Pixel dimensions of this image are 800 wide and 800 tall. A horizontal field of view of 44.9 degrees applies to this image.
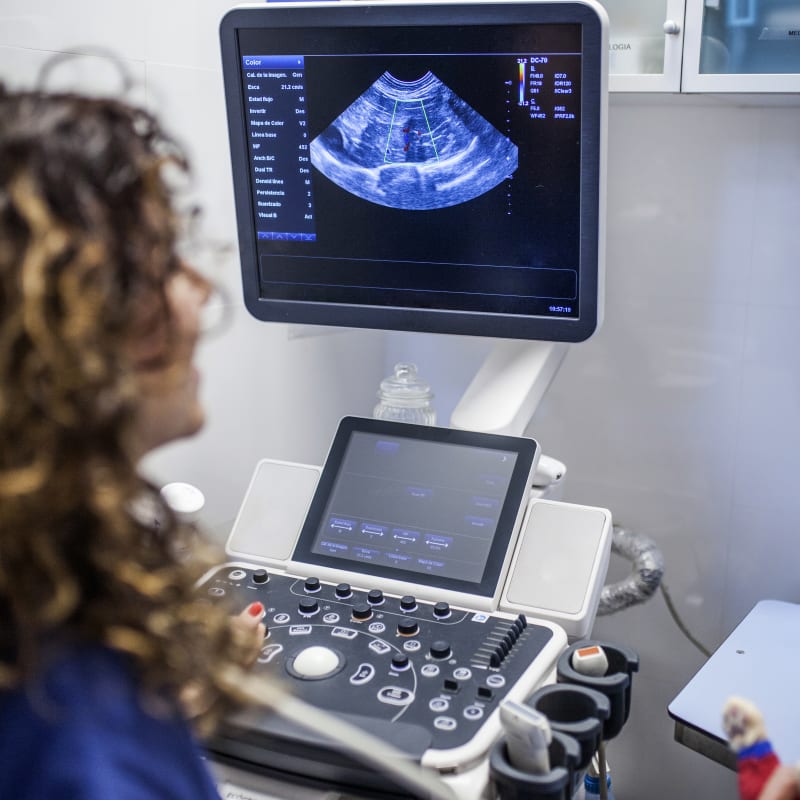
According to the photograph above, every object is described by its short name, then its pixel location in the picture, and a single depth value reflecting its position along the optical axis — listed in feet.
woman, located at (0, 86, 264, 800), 1.89
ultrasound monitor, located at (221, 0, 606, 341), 3.78
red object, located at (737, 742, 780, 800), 2.60
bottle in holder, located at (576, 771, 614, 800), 4.09
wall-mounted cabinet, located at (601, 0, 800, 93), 4.36
